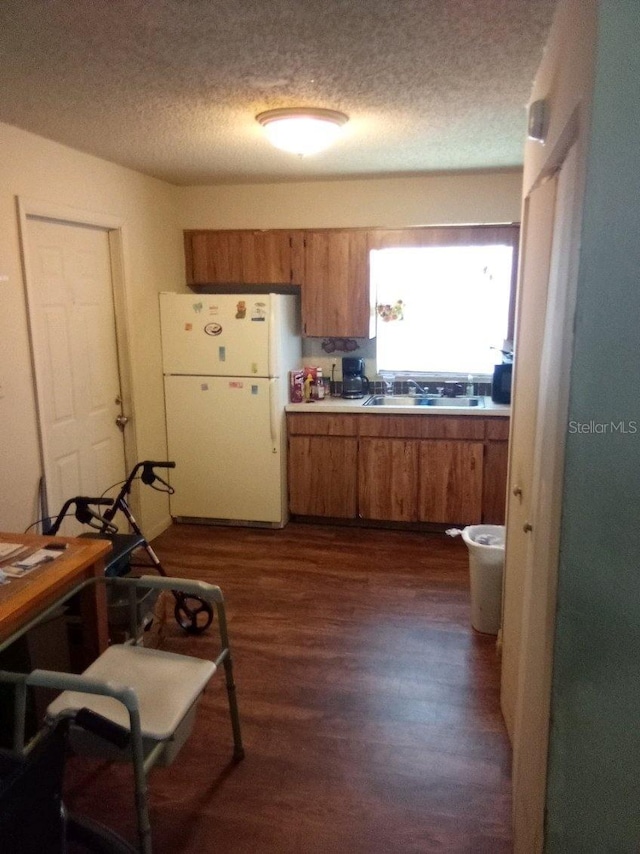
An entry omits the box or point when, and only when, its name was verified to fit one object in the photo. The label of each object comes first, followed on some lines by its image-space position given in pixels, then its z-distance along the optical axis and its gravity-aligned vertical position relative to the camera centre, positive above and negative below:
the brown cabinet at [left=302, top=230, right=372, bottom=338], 4.29 +0.27
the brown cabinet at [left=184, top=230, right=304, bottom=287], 4.37 +0.47
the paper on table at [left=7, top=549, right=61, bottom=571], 1.98 -0.77
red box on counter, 4.42 -0.47
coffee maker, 4.59 -0.42
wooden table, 1.73 -0.79
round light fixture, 2.62 +0.86
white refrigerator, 4.13 -0.54
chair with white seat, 1.54 -1.06
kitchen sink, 4.47 -0.58
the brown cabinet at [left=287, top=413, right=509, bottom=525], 4.05 -0.99
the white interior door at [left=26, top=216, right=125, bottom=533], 3.16 -0.19
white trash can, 2.83 -1.17
